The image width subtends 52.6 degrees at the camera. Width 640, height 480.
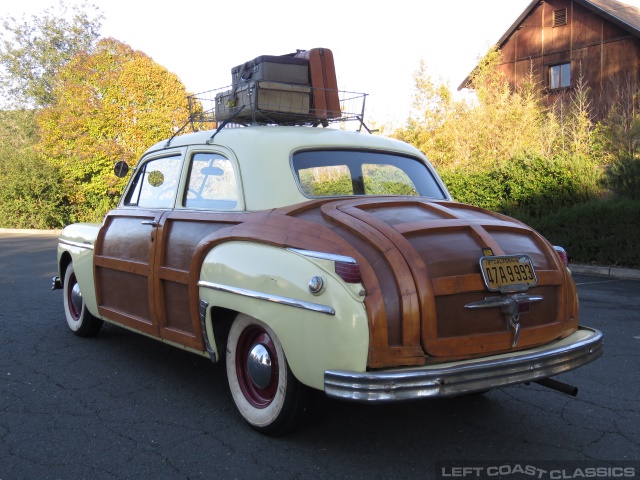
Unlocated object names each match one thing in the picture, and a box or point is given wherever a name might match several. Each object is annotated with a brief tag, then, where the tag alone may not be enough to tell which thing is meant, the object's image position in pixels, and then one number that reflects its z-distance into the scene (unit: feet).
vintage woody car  10.29
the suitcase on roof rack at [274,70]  16.44
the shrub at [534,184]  43.70
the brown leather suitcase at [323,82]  17.39
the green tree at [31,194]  82.94
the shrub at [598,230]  37.01
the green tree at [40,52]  133.39
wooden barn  90.84
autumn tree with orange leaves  79.61
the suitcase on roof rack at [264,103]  15.94
